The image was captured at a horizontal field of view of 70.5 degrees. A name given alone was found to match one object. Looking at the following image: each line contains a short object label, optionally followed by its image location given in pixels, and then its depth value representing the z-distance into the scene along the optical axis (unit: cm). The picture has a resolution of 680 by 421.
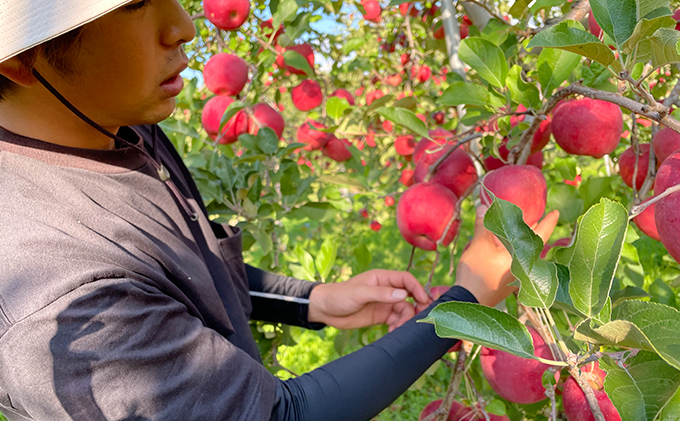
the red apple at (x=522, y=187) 81
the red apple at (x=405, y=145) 174
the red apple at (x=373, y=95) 218
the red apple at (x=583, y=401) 75
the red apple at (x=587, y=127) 94
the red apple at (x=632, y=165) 95
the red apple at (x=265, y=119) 168
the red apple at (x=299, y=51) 173
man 55
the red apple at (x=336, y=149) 188
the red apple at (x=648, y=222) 86
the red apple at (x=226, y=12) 149
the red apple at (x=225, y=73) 161
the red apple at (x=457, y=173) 112
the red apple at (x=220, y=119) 163
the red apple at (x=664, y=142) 76
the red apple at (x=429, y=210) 104
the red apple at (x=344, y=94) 189
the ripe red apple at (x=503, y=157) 109
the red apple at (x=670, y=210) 58
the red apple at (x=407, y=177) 168
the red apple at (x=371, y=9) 207
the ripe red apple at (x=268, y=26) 190
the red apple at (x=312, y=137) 185
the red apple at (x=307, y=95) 196
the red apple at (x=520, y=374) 92
